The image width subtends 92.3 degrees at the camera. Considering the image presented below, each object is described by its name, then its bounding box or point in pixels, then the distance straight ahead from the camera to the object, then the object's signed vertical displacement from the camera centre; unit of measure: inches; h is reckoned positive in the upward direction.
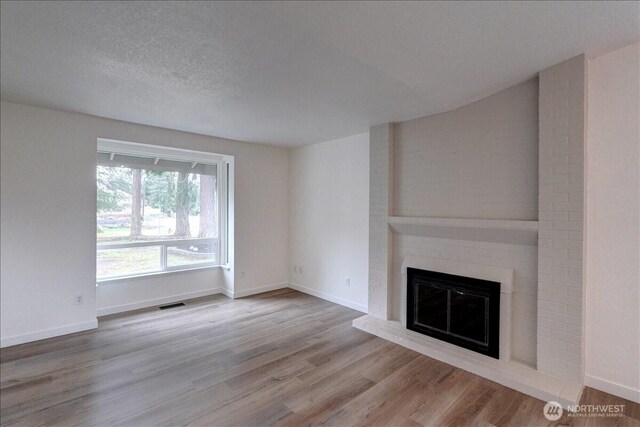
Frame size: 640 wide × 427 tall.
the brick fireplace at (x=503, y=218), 91.7 -1.7
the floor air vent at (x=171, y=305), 169.3 -52.3
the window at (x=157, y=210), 158.7 +1.4
